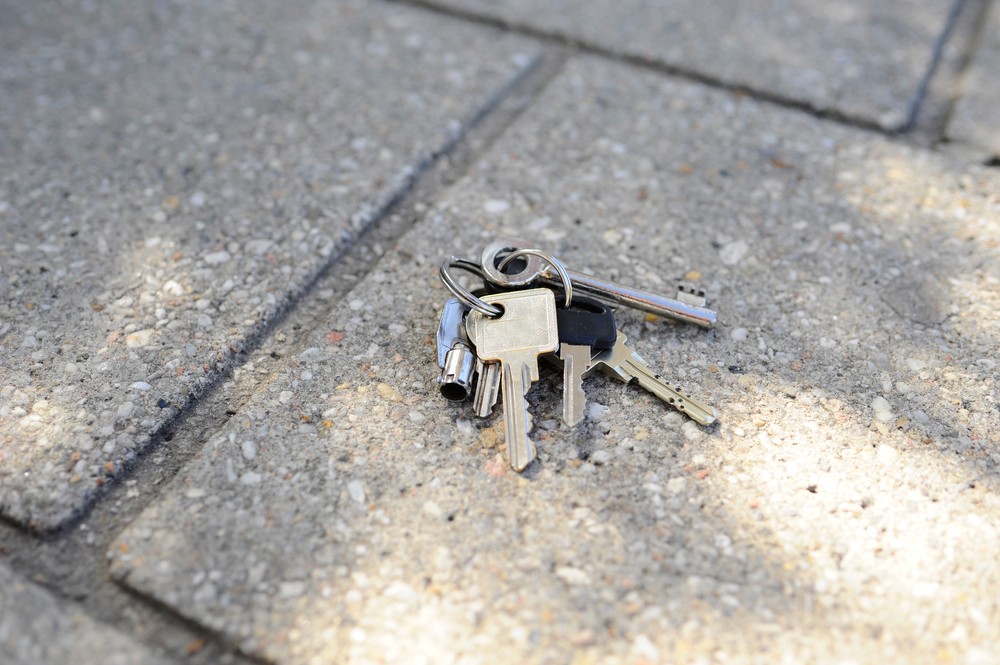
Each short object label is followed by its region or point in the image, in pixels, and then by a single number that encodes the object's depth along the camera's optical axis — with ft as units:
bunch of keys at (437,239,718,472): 1.33
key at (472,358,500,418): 1.33
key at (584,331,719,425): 1.34
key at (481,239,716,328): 1.39
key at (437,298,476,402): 1.32
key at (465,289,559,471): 1.31
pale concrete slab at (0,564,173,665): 1.19
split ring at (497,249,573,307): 1.36
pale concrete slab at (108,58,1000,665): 1.22
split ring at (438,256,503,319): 1.35
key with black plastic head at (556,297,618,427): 1.34
